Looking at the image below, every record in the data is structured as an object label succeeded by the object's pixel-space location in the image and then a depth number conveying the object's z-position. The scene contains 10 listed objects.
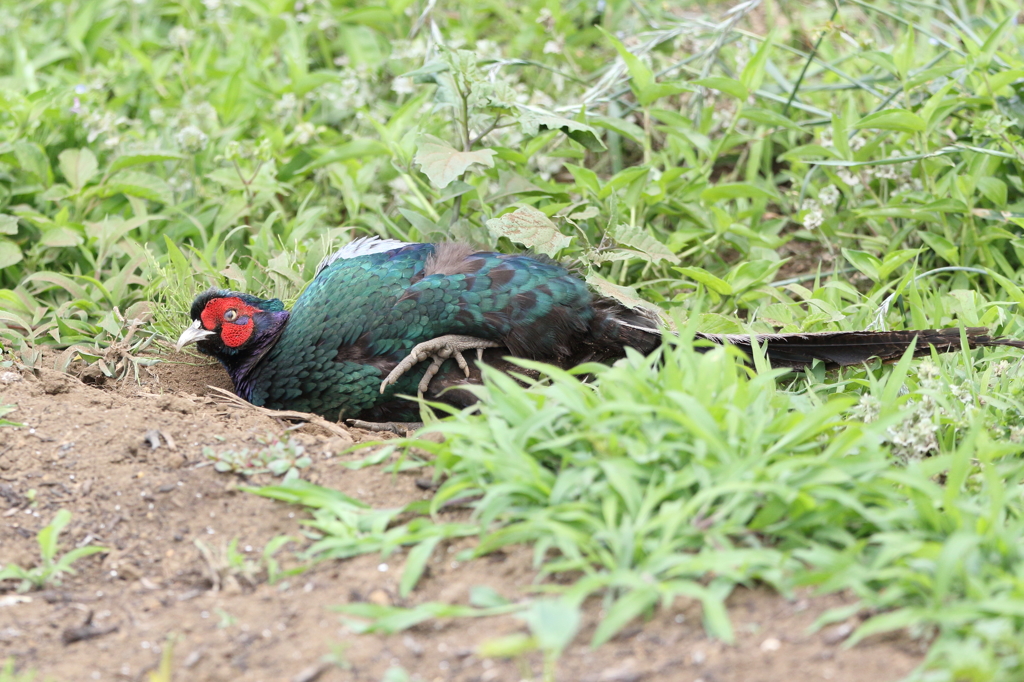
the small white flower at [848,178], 8.55
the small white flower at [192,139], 9.14
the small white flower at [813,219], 8.58
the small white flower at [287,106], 10.13
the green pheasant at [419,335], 6.82
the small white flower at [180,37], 10.93
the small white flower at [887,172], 8.57
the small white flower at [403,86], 9.70
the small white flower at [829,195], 8.79
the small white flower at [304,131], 9.37
